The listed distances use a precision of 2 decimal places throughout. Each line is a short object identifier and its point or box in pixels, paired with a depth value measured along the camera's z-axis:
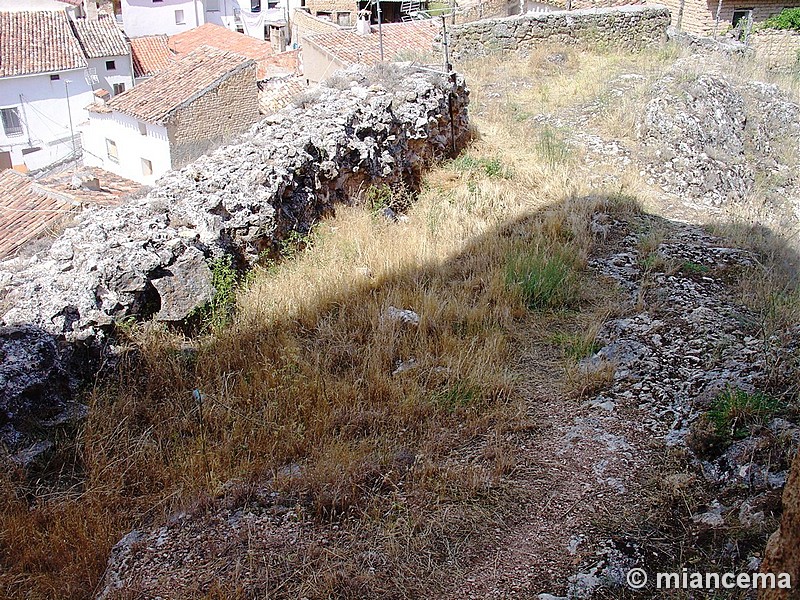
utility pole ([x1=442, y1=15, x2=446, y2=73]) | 8.99
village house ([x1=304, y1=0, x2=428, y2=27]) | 32.44
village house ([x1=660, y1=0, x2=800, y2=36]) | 19.03
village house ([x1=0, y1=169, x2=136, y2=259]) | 10.68
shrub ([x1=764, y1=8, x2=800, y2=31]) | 18.06
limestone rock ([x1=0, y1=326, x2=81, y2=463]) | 3.20
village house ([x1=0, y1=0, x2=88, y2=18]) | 28.52
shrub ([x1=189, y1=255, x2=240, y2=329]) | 4.19
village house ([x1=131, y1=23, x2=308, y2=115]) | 21.42
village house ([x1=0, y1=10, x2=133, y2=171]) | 23.61
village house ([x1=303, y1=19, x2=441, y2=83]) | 15.05
